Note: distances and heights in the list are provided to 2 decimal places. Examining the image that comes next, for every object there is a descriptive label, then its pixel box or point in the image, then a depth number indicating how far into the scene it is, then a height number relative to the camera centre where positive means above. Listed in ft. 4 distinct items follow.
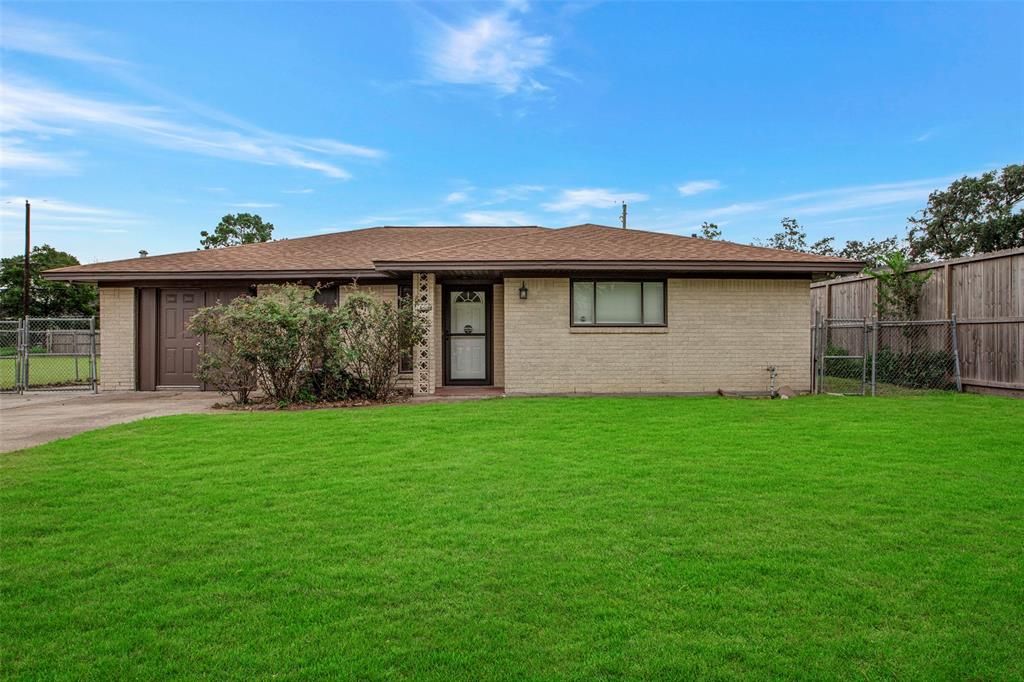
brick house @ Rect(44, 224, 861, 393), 39.83 +2.27
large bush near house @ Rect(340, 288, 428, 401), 37.24 +0.36
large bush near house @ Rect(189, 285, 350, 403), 35.53 -0.39
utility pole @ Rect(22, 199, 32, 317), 102.74 +19.37
